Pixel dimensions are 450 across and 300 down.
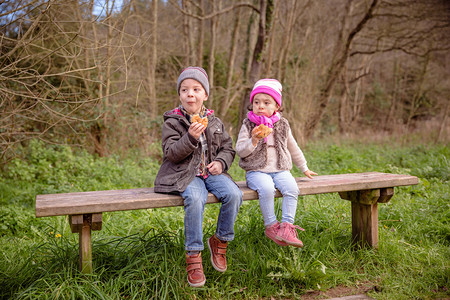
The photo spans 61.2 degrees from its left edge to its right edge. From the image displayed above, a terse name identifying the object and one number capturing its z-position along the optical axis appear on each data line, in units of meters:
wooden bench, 2.60
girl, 3.10
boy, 2.77
